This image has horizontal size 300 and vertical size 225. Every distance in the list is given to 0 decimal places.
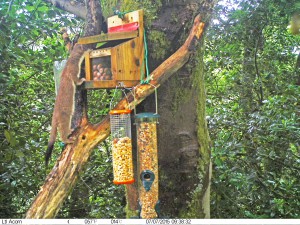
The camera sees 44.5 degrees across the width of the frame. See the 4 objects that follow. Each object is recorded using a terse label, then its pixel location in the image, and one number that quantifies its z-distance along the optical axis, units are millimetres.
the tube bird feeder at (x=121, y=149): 1583
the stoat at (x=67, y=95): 1764
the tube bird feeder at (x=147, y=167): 1636
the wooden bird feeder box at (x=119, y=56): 1627
